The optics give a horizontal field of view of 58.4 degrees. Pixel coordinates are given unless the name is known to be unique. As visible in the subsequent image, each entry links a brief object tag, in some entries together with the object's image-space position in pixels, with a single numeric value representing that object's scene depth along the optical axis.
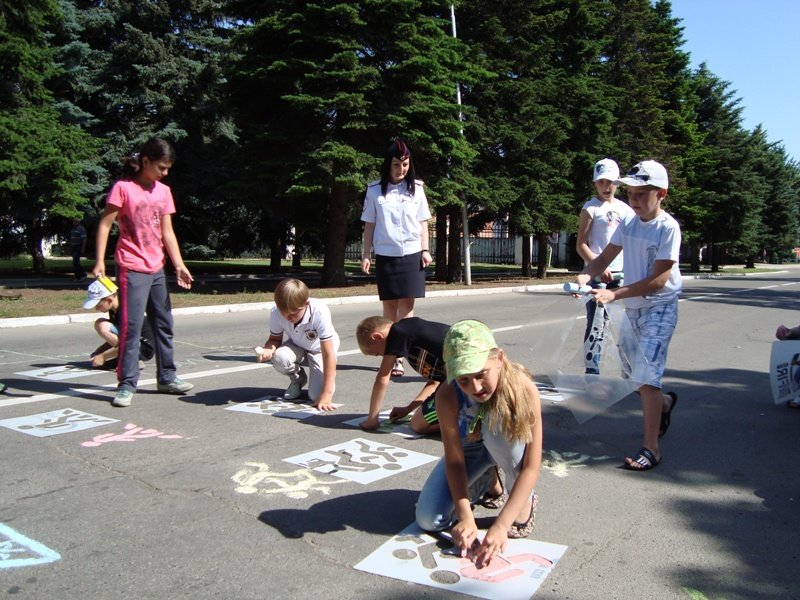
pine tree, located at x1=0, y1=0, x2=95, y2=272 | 16.86
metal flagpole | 23.59
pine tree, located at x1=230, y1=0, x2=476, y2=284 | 18.09
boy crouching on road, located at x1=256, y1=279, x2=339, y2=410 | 5.36
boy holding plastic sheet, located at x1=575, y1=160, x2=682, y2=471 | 4.21
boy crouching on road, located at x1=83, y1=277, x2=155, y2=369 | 6.80
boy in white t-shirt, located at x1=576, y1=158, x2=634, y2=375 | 5.86
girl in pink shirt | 5.63
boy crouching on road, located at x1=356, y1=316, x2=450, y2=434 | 4.70
